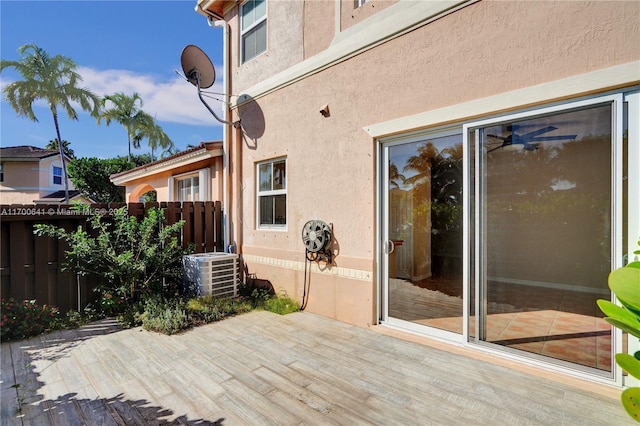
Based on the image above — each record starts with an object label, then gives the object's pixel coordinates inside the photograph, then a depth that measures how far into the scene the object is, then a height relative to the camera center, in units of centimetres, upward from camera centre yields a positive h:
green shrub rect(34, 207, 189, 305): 483 -75
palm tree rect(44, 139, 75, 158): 3548 +828
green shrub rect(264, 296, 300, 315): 512 -172
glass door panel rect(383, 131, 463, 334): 392 -36
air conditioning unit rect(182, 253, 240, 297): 552 -124
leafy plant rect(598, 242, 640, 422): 185 -73
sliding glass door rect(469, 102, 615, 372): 295 -32
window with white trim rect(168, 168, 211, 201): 769 +70
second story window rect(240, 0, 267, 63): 610 +390
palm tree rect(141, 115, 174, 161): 2995 +790
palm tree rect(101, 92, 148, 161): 2748 +939
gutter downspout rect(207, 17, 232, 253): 673 +161
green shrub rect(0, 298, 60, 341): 400 -154
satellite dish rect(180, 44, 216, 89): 600 +301
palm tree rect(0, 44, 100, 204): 1931 +870
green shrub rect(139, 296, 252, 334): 433 -165
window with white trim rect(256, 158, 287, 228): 576 +33
